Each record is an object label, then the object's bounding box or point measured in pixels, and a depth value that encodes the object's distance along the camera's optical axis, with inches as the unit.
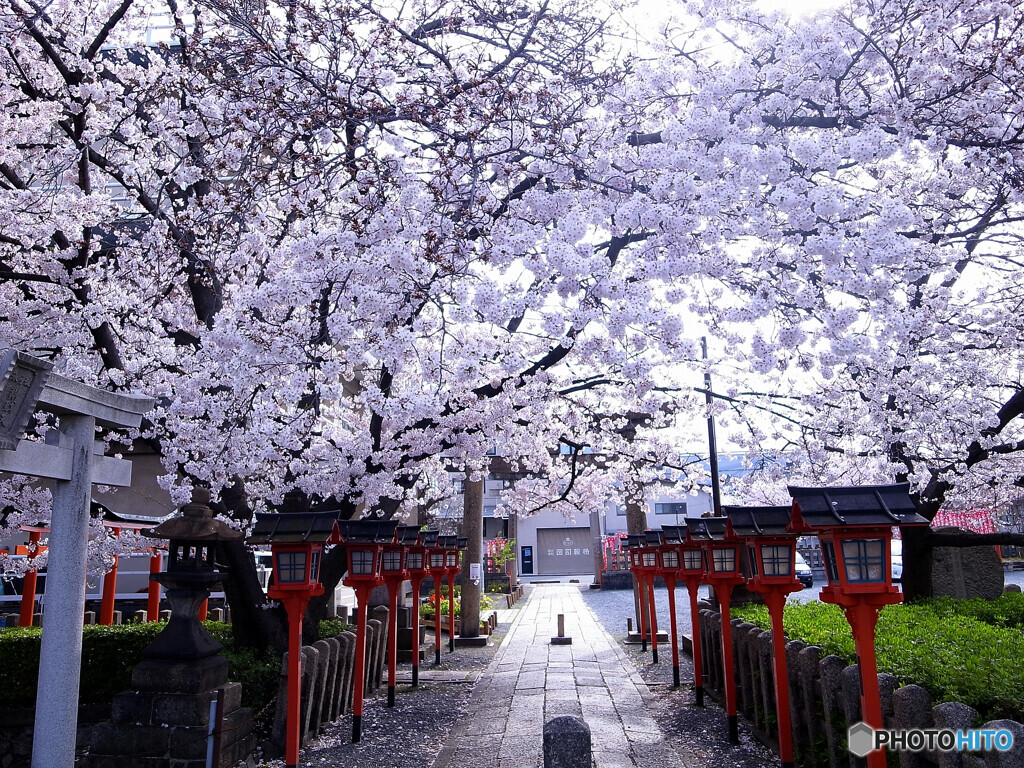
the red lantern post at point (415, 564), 444.8
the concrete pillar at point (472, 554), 678.5
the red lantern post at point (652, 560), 500.2
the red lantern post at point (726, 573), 305.0
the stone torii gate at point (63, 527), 213.8
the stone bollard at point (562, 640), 633.0
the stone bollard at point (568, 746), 164.1
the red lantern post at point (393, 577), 396.5
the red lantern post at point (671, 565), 435.8
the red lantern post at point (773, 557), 254.7
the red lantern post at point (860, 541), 189.3
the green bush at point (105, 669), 311.6
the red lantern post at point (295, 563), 273.9
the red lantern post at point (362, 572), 345.4
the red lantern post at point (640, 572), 595.5
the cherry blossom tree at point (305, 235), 248.5
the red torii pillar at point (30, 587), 465.1
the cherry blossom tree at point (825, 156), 228.4
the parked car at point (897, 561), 1315.0
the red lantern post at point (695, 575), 382.9
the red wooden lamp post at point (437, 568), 558.6
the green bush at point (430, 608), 773.9
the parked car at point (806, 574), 1243.8
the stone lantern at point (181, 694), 255.0
